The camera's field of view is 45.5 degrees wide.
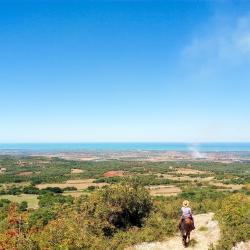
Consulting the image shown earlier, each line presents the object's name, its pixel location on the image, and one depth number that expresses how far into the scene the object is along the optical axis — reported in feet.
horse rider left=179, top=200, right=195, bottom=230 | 51.75
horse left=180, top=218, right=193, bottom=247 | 52.61
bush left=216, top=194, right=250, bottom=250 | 54.59
